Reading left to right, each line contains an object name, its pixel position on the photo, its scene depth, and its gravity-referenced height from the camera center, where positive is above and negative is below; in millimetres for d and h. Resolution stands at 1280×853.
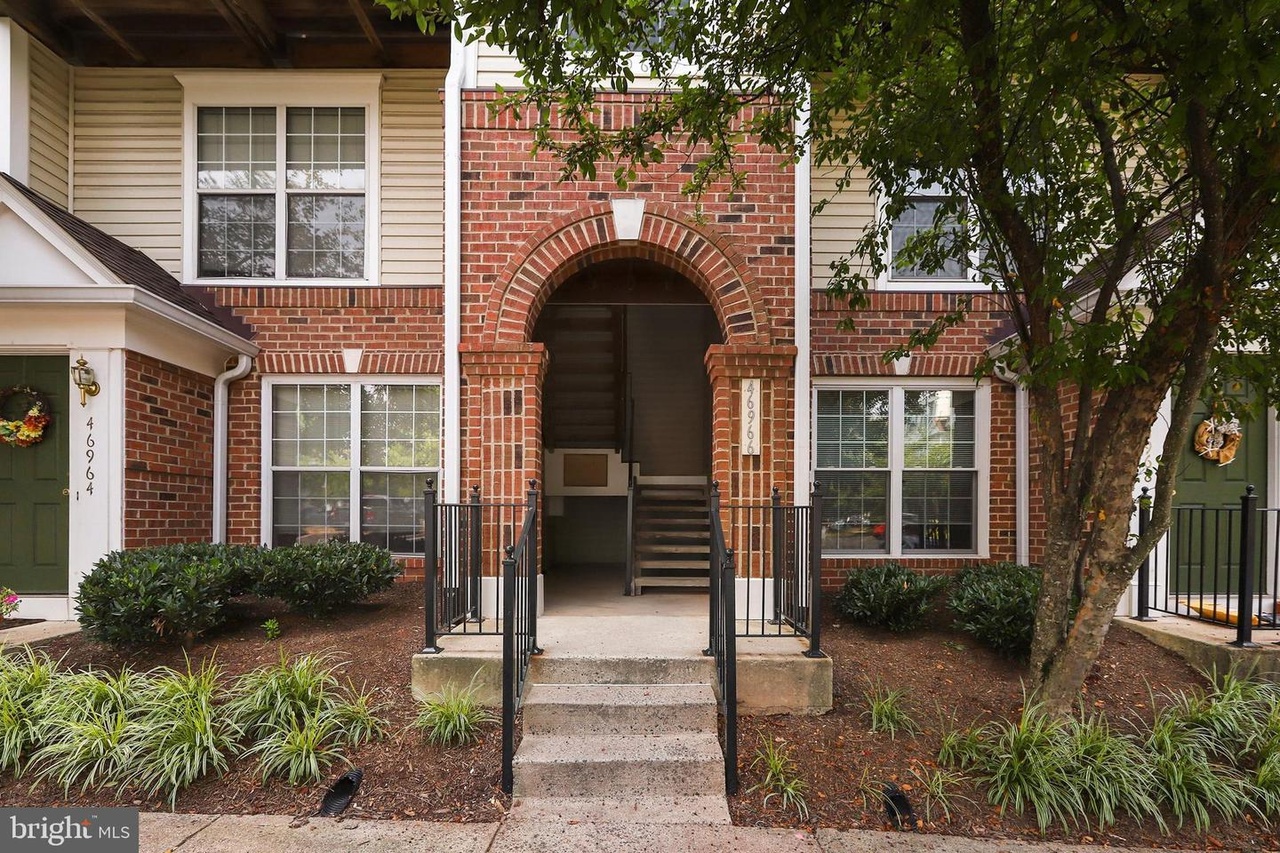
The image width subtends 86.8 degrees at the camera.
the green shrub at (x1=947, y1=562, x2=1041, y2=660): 4715 -1267
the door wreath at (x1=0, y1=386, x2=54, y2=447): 5559 +53
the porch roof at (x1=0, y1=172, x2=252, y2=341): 5523 +1452
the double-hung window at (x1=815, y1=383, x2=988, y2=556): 6914 -326
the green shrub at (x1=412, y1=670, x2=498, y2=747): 3834 -1659
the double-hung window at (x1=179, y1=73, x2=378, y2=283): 6914 +2477
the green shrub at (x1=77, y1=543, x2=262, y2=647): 4445 -1117
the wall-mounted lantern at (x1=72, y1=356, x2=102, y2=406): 5367 +398
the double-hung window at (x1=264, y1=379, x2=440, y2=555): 6887 -302
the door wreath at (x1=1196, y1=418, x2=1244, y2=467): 5742 -23
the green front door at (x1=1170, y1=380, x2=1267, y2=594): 5879 -486
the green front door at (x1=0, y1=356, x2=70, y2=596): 5648 -558
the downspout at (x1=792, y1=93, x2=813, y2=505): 5484 +953
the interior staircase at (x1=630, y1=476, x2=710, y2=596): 6816 -1124
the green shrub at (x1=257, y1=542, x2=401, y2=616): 5137 -1133
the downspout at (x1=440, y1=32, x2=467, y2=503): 5445 +1375
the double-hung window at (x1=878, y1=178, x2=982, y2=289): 6832 +1800
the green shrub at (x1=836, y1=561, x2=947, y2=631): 5262 -1298
